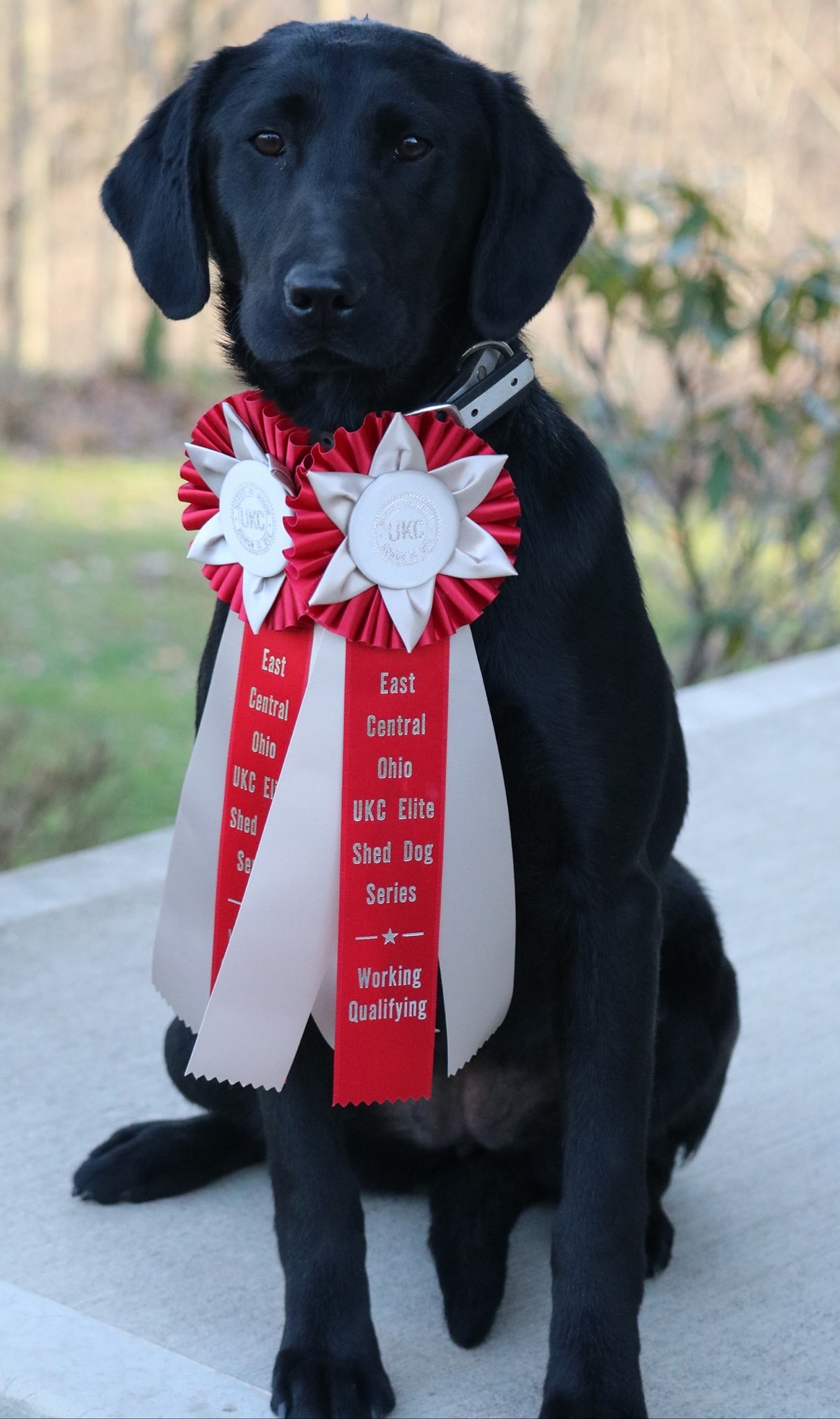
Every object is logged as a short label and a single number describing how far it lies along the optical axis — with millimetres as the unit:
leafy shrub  3865
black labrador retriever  1467
